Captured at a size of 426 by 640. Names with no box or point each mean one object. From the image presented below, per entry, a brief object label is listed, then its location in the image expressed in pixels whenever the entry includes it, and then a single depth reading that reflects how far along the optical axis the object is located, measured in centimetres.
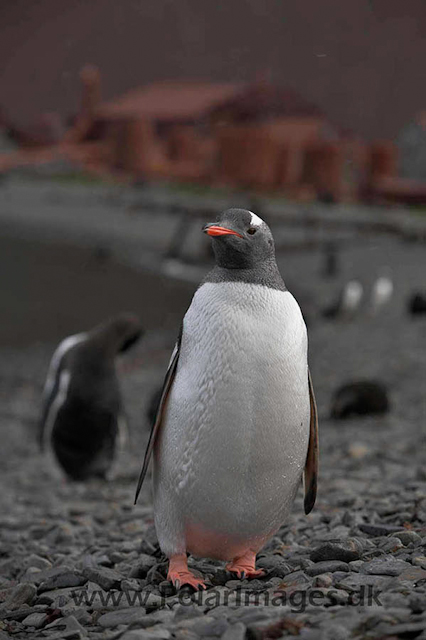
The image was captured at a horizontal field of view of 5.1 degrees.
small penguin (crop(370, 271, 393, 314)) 2692
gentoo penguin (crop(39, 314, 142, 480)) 1177
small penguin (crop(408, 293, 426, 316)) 2494
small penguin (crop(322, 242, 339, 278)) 2955
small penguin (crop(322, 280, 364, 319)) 2589
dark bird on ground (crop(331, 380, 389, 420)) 1351
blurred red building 3233
